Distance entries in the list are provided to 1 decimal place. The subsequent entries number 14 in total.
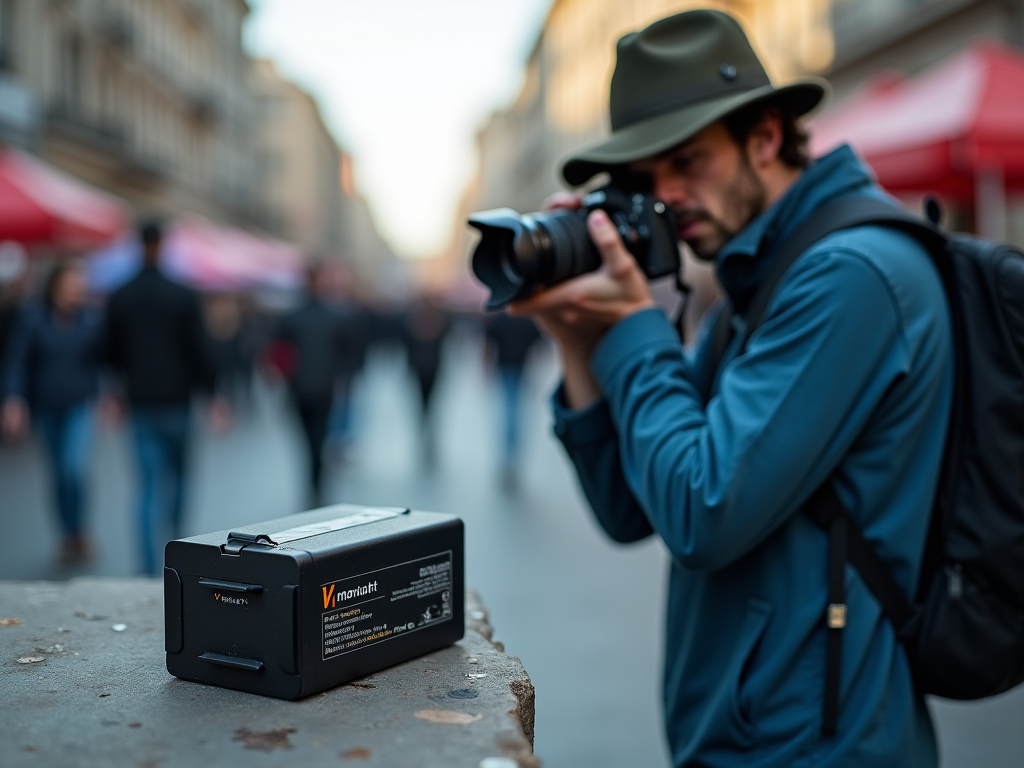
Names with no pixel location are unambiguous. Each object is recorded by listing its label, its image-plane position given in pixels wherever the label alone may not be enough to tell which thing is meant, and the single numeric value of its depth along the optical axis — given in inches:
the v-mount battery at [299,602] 52.7
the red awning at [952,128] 207.2
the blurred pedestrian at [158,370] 231.5
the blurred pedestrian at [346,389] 374.0
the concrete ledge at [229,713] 47.6
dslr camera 71.8
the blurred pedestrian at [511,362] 407.2
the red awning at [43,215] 381.1
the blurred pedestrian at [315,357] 332.8
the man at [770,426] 62.4
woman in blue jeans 260.2
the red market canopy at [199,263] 548.1
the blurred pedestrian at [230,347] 627.6
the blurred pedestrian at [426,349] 454.3
